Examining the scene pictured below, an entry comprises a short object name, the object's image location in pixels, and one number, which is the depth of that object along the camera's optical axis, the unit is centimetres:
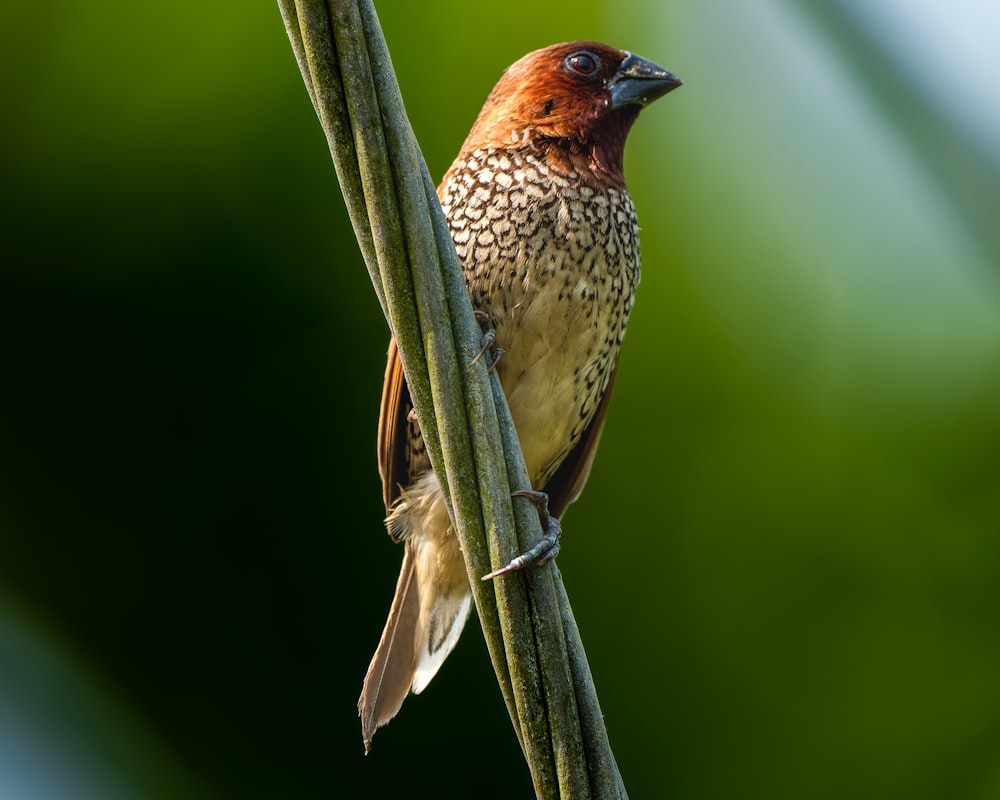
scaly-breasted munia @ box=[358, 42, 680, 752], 266
